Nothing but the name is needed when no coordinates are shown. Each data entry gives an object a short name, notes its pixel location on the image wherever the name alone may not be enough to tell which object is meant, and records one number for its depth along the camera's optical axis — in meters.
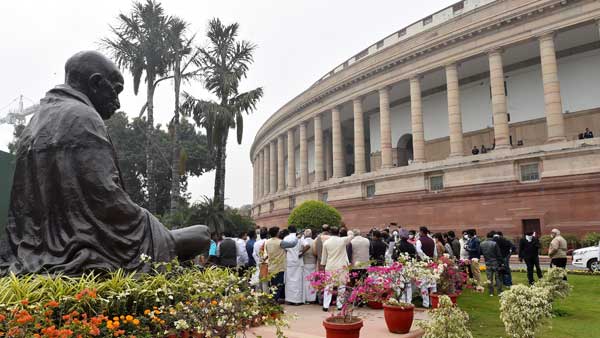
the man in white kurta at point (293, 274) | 10.43
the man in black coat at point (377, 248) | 10.76
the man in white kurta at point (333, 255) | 9.39
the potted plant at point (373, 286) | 6.27
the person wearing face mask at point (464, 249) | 15.23
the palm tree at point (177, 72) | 20.58
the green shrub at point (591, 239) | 19.45
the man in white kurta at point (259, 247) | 10.74
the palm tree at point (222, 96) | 19.84
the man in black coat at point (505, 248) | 12.10
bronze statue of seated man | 3.80
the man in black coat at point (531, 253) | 12.62
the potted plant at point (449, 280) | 8.32
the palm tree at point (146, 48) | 21.69
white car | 15.46
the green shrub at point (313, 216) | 23.34
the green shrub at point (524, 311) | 5.25
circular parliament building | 23.25
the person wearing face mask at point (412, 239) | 11.94
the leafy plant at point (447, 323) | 4.85
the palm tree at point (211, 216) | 19.19
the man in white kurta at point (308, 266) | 10.66
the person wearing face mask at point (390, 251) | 11.22
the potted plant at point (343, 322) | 5.65
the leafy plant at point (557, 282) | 7.92
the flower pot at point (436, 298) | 8.45
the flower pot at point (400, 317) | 6.80
